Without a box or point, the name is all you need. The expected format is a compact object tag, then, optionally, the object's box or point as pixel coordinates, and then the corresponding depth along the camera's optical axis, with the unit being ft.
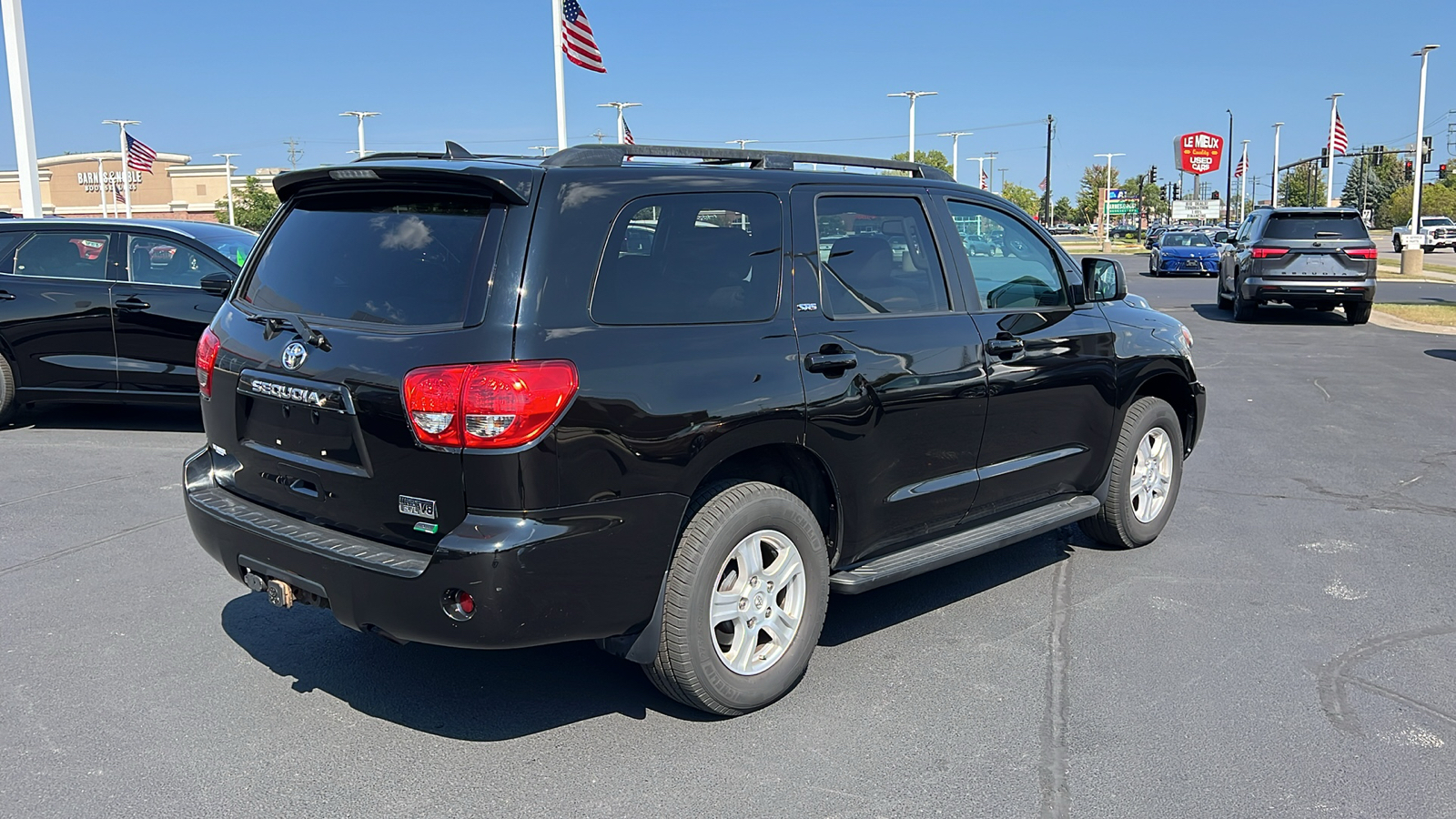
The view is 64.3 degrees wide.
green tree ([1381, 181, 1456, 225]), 290.21
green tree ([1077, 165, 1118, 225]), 442.50
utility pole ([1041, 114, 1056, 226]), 303.15
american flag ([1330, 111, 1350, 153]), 152.25
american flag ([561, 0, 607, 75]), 66.49
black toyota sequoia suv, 10.92
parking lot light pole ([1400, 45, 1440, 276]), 150.61
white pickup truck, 180.55
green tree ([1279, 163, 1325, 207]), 324.43
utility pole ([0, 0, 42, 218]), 53.67
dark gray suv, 57.47
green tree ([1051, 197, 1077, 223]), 494.59
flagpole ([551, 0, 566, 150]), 67.56
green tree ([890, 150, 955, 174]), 345.39
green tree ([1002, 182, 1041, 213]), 426.06
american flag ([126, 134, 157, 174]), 124.26
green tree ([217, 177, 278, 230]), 285.84
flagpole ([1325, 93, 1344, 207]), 151.23
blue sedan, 111.55
